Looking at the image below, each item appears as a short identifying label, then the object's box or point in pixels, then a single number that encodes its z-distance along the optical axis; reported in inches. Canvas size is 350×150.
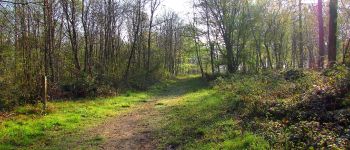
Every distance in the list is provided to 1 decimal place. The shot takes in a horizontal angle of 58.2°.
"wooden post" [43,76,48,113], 597.8
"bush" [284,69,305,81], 681.0
